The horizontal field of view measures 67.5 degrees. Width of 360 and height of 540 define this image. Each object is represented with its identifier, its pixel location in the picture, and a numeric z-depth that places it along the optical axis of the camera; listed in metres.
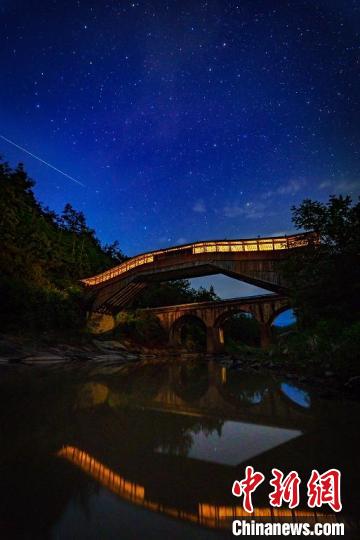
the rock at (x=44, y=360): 12.41
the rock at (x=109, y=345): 21.01
